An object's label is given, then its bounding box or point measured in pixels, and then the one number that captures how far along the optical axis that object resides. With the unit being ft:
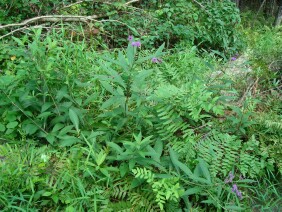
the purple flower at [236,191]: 6.92
